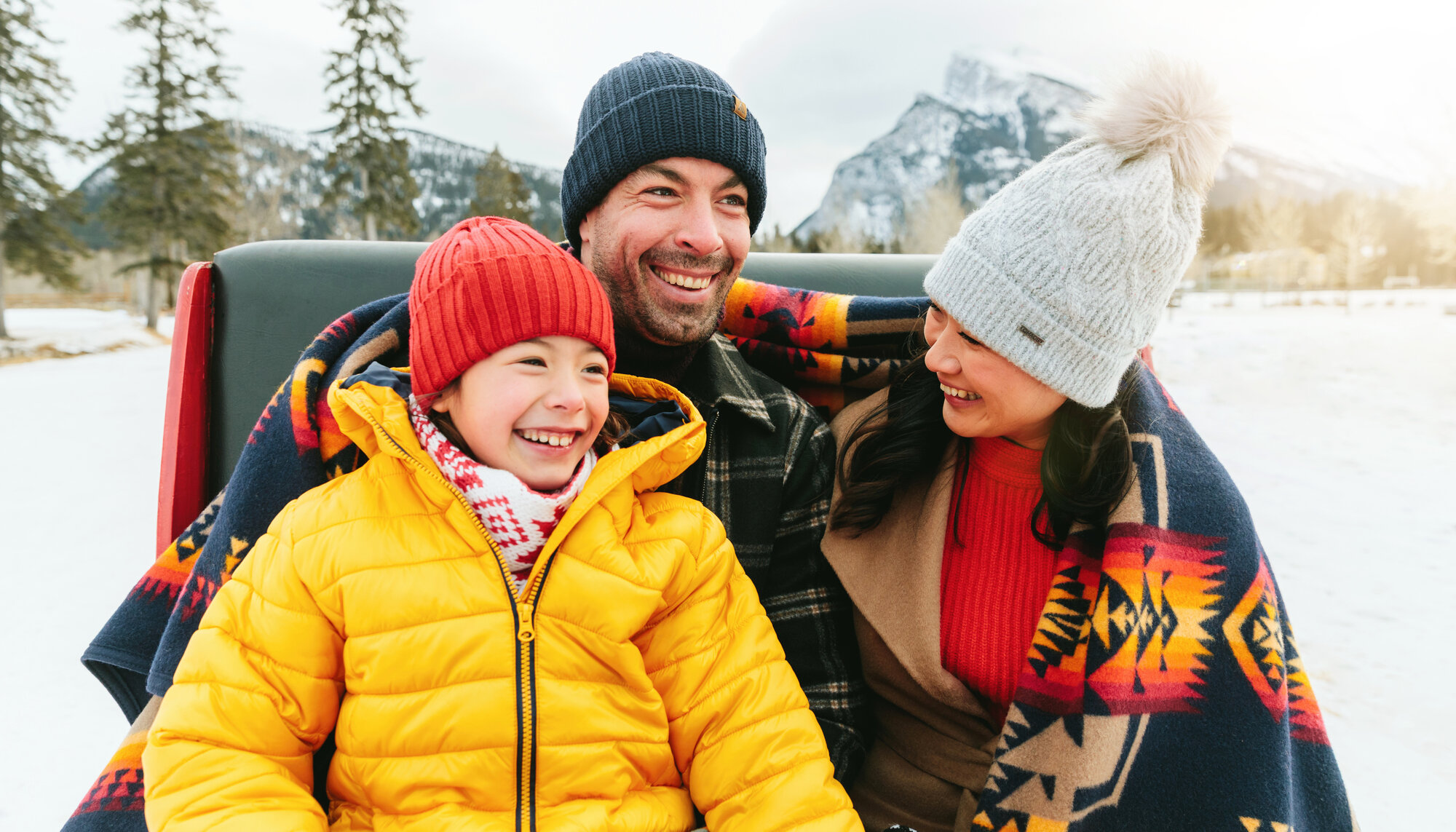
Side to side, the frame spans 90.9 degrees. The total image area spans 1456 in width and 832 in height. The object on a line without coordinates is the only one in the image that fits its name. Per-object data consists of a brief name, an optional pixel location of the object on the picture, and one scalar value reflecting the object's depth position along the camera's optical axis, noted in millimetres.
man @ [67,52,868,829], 1626
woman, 1204
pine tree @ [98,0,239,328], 18875
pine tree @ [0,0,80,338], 15070
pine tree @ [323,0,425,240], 20828
